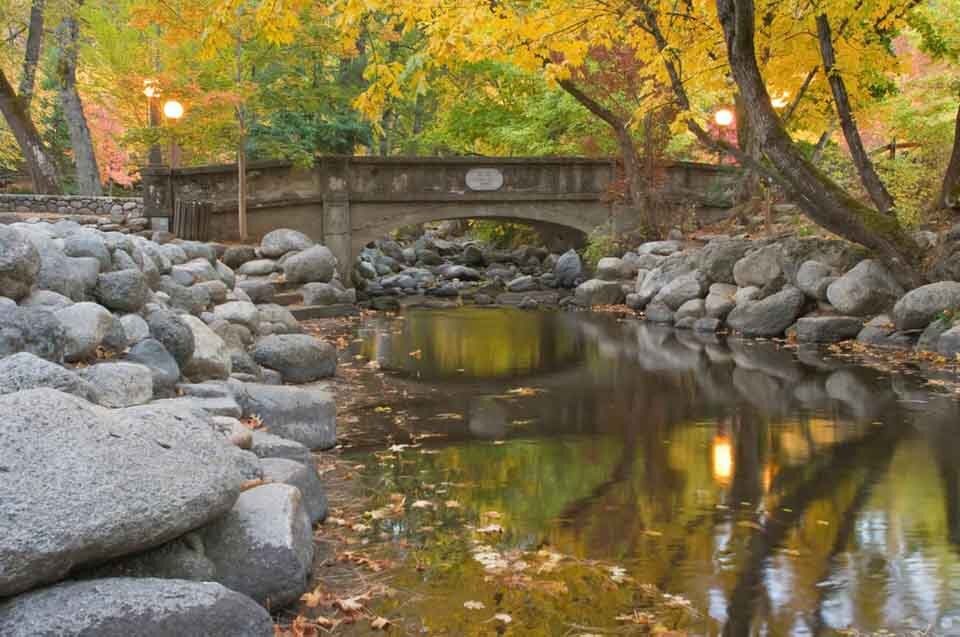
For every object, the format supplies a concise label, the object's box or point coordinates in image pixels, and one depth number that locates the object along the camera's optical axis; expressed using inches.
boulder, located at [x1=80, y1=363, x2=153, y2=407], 246.8
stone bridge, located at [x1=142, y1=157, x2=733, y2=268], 932.0
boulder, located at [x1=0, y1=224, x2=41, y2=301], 283.6
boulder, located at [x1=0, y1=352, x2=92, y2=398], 204.5
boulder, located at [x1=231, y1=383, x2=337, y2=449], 315.9
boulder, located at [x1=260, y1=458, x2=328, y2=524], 234.2
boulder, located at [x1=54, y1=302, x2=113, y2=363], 285.1
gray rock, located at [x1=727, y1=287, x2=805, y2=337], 674.8
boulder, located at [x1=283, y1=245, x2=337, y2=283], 826.2
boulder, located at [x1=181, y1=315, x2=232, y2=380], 339.0
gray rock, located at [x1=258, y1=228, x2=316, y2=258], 871.1
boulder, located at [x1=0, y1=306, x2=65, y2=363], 246.7
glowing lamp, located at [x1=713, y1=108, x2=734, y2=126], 842.8
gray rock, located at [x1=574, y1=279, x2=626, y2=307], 940.6
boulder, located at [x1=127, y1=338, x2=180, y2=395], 294.4
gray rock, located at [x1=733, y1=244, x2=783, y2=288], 723.4
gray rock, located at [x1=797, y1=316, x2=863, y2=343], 624.4
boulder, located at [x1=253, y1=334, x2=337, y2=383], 443.4
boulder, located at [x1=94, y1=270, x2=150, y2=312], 344.8
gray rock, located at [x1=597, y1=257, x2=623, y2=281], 970.1
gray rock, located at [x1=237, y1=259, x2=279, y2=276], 818.2
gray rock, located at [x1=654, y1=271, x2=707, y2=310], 793.6
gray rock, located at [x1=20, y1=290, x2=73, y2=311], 295.7
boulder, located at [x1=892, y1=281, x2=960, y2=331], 548.1
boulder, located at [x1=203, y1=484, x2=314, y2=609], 187.6
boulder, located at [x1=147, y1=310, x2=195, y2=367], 331.3
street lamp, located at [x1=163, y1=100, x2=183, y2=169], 810.8
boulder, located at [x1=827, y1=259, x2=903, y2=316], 616.4
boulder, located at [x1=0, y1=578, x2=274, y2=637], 145.9
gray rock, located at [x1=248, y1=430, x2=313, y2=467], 256.8
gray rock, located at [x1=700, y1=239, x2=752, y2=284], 779.4
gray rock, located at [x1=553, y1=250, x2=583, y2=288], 1112.8
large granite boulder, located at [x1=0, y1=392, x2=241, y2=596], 148.6
